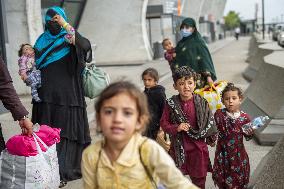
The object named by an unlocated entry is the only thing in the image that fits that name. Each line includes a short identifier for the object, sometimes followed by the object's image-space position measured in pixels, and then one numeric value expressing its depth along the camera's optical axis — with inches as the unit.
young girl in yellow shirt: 90.0
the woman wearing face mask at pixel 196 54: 267.0
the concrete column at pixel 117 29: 940.6
